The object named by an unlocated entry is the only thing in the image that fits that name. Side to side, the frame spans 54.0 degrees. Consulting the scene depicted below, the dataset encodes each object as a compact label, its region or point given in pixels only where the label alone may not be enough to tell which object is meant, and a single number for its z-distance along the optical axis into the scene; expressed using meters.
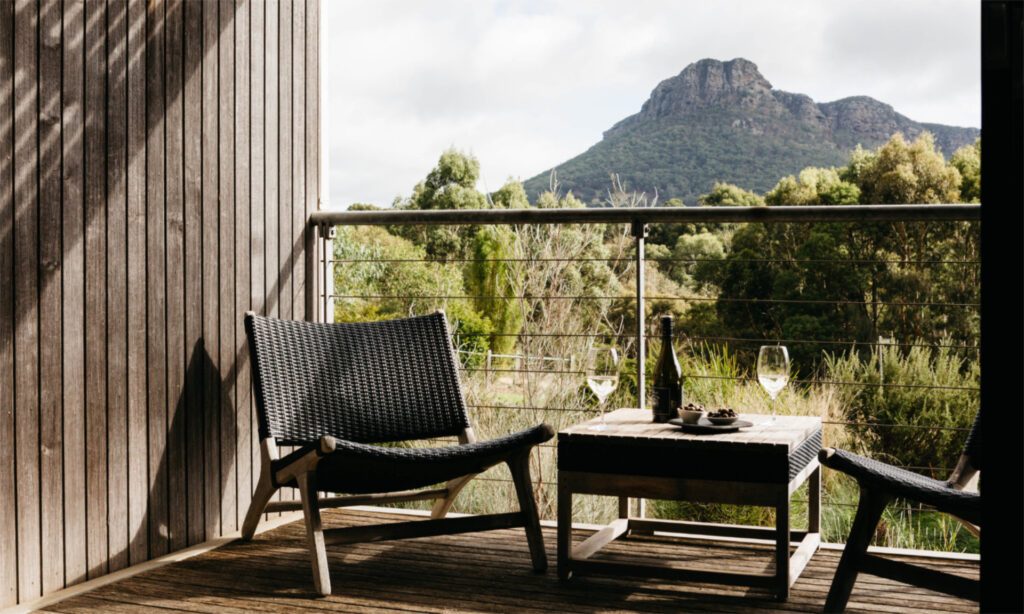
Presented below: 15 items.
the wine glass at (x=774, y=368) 2.58
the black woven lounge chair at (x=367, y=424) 2.50
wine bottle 2.65
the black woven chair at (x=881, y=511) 2.05
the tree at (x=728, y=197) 18.95
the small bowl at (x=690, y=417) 2.51
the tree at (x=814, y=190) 18.81
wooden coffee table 2.29
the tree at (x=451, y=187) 18.88
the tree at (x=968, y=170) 16.70
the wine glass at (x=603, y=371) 2.61
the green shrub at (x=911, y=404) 6.05
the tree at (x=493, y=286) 8.09
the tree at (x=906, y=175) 17.19
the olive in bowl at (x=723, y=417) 2.49
